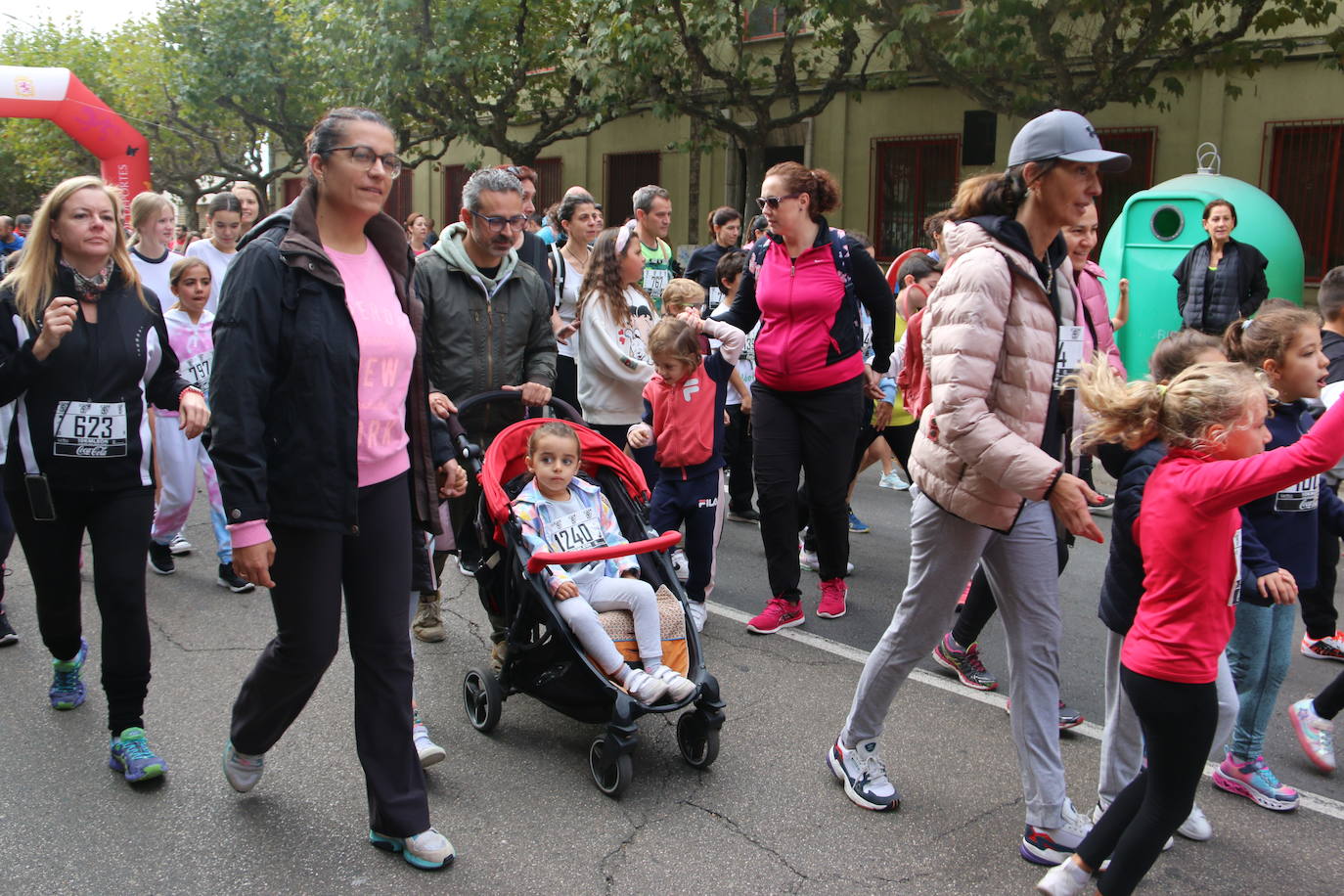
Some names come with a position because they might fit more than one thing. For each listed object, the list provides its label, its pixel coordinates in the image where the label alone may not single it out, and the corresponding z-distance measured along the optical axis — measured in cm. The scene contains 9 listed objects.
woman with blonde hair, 374
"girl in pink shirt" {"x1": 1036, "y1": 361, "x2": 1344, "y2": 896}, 274
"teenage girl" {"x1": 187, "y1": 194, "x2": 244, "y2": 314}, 694
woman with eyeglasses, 289
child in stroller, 380
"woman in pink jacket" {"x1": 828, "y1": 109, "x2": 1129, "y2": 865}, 307
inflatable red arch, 1759
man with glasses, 459
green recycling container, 1072
